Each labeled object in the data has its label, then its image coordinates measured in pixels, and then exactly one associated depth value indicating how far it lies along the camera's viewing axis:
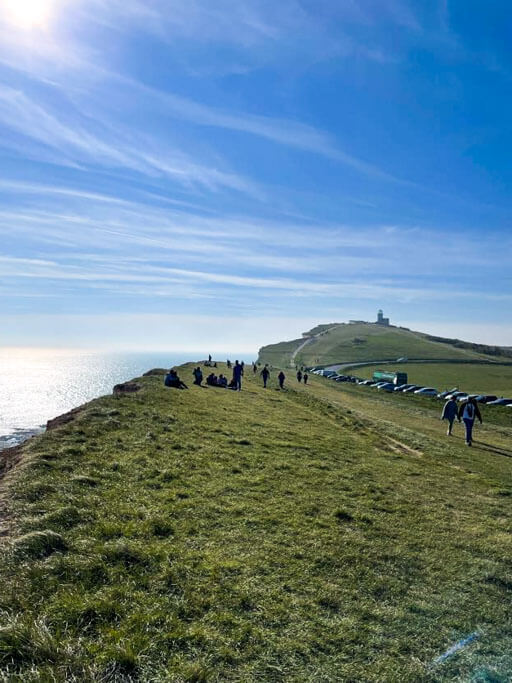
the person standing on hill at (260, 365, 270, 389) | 49.53
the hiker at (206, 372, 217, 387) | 41.77
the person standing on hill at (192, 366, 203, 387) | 39.47
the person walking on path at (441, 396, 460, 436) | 26.96
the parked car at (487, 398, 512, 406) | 56.92
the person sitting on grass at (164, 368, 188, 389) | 33.84
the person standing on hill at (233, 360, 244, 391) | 39.72
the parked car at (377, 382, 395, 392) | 84.62
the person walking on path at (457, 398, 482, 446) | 23.09
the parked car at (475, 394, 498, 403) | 63.08
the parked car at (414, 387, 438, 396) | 77.06
